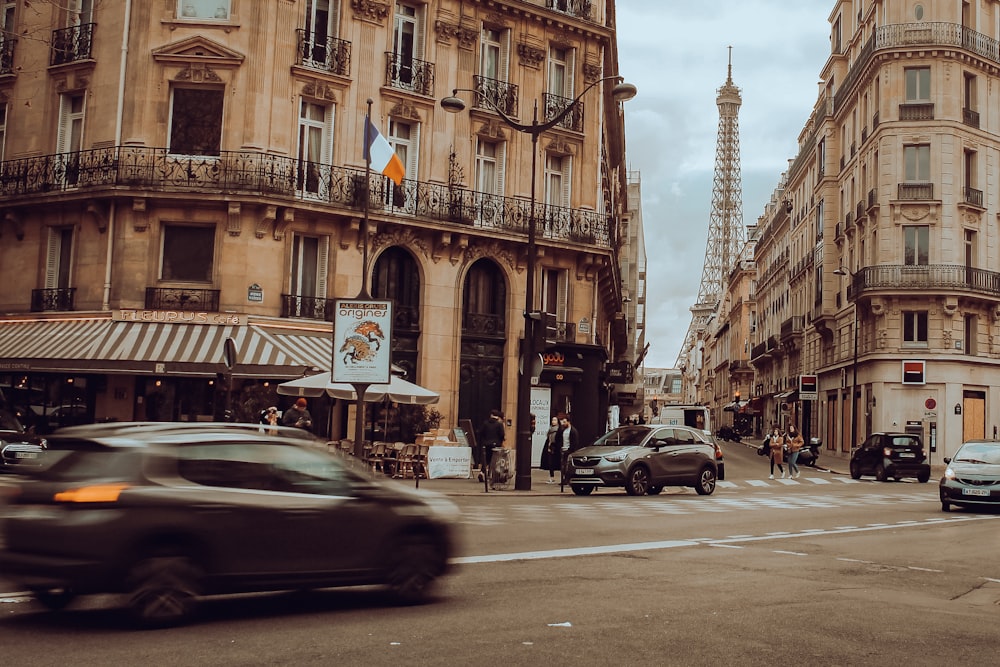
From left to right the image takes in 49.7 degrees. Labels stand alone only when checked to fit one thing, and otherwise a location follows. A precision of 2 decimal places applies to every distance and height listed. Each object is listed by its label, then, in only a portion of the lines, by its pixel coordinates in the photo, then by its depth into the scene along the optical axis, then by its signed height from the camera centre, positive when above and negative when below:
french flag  26.23 +6.47
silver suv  24.56 -0.72
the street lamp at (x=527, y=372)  24.69 +1.25
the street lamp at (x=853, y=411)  49.47 +1.28
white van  70.81 +1.05
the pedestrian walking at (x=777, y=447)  38.41 -0.44
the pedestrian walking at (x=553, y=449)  29.07 -0.61
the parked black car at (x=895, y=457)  36.84 -0.64
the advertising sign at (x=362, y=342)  21.56 +1.58
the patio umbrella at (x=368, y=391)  24.39 +0.70
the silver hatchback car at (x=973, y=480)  21.61 -0.79
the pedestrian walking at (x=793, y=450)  36.59 -0.50
